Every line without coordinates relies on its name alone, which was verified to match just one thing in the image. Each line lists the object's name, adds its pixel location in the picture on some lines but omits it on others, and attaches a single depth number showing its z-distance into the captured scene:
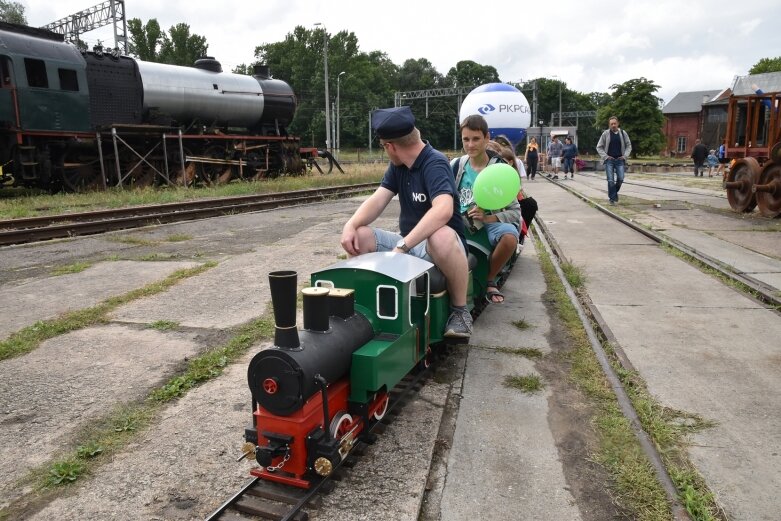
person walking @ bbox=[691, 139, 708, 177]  25.91
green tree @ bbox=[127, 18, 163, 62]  65.19
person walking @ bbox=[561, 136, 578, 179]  23.83
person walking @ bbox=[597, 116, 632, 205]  11.70
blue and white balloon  11.89
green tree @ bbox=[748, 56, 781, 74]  68.72
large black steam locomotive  13.42
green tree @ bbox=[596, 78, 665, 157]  56.59
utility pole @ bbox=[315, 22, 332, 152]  30.49
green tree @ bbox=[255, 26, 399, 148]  70.81
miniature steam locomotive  2.09
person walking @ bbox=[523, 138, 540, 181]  21.72
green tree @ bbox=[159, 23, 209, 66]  66.06
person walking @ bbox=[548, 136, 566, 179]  24.89
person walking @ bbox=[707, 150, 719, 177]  27.06
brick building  66.38
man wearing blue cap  3.13
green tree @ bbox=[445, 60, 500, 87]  102.69
